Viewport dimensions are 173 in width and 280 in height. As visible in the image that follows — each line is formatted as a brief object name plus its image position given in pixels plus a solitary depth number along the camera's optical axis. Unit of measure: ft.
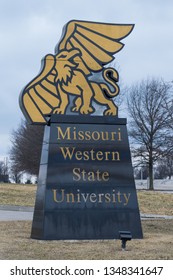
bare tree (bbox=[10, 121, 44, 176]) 147.84
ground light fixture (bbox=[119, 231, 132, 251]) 36.09
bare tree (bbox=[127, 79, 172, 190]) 147.02
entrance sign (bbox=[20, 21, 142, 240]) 42.86
